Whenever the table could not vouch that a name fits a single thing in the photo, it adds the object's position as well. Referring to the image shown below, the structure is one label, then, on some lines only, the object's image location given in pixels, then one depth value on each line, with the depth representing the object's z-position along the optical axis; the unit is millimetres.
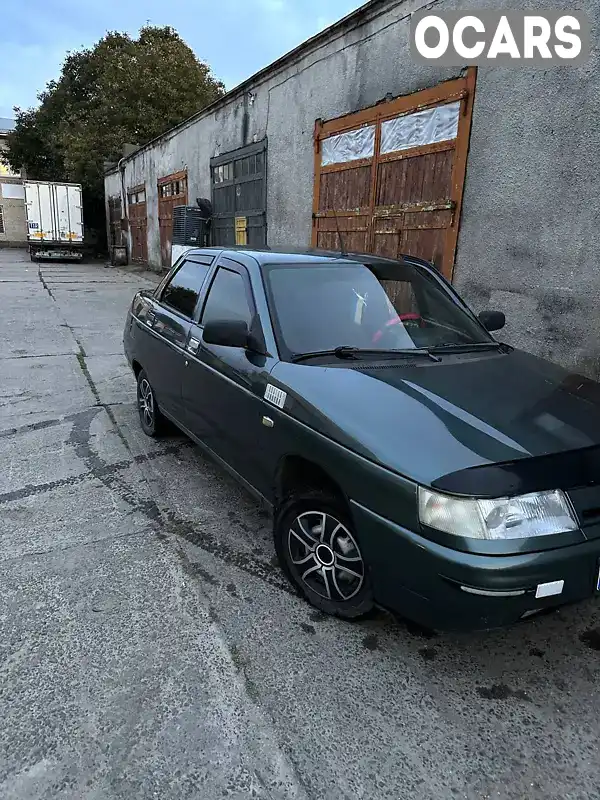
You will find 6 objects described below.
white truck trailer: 23484
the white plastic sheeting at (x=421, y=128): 6277
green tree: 25016
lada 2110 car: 1908
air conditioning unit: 13367
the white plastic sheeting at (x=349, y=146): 7647
